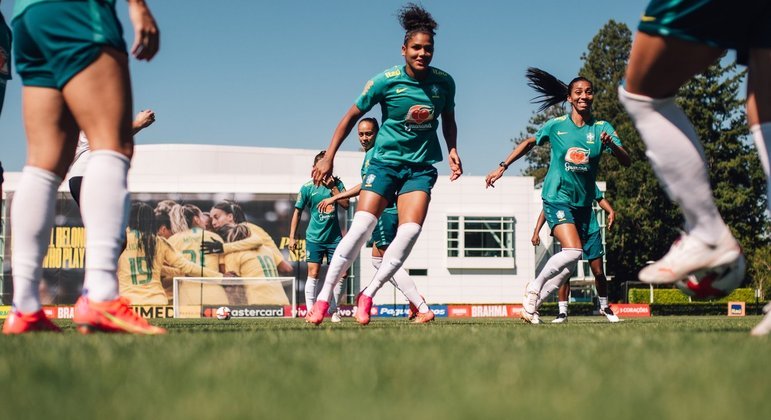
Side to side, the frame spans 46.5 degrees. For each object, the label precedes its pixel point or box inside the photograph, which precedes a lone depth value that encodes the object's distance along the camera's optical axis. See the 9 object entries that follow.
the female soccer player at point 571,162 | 10.84
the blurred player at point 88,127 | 4.44
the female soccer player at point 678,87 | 4.09
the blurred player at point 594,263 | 11.98
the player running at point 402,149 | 8.01
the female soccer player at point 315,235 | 15.06
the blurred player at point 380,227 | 11.15
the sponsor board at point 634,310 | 35.44
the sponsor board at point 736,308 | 36.78
